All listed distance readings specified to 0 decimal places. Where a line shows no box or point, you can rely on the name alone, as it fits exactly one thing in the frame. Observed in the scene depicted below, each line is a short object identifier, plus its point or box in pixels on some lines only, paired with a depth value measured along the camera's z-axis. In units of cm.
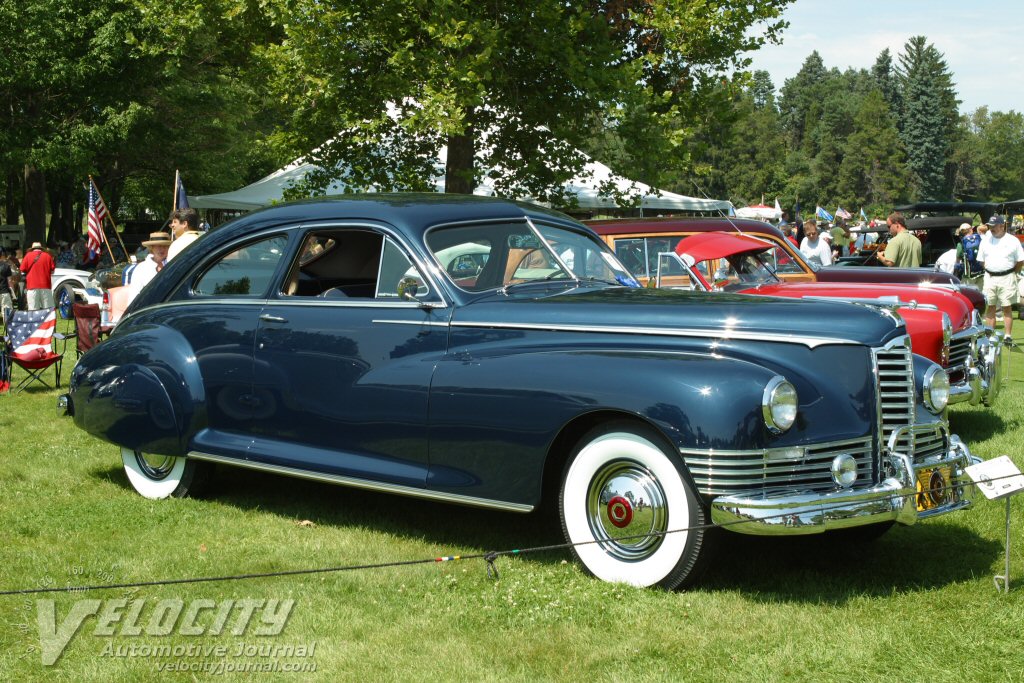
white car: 2159
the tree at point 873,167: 11894
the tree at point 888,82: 15212
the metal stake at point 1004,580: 498
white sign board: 497
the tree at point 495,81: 1745
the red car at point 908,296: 896
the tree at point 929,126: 12125
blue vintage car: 484
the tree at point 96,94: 2914
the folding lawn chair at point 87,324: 1330
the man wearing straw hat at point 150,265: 1012
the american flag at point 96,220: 2198
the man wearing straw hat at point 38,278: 1936
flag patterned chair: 1211
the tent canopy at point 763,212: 4411
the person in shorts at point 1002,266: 1622
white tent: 2154
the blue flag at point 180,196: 1866
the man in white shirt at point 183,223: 977
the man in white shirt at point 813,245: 1694
